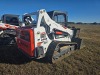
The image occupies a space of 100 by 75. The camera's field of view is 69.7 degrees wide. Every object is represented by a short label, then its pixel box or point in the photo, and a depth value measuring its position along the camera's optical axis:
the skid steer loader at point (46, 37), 3.12
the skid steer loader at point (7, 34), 5.17
